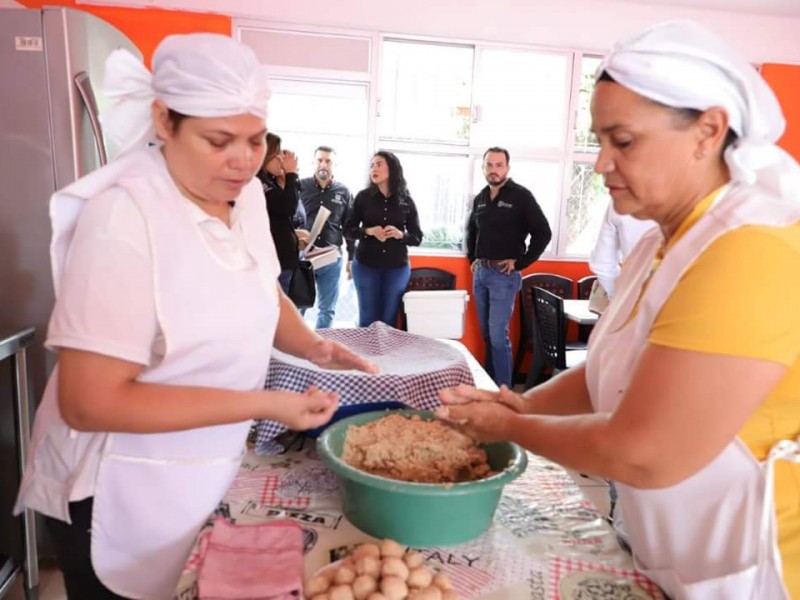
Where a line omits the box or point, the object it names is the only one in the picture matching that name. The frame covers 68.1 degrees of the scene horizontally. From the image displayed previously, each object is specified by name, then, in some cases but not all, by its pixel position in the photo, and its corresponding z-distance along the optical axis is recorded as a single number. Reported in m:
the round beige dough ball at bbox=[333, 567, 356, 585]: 0.80
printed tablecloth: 0.88
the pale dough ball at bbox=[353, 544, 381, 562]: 0.85
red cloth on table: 0.80
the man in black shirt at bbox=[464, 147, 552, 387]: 4.00
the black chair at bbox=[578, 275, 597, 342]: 4.59
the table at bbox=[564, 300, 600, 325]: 3.41
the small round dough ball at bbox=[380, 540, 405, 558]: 0.85
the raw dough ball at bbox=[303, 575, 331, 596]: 0.79
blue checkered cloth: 1.31
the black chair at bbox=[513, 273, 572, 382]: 4.46
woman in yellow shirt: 0.68
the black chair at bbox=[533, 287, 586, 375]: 3.15
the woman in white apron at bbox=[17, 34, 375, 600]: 0.80
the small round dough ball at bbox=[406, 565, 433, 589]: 0.80
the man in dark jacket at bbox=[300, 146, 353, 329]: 4.17
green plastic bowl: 0.91
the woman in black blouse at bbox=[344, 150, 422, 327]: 3.97
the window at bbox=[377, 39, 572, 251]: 4.41
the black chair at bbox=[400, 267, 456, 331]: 4.47
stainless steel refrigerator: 1.90
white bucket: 4.08
